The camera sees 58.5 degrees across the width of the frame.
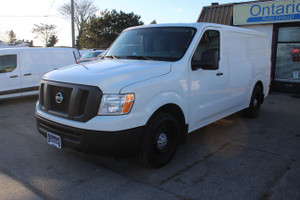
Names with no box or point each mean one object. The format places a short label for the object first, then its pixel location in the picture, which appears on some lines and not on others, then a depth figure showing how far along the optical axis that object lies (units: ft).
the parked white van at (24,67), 27.44
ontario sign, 32.48
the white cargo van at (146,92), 10.16
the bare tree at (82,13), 148.79
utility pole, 69.51
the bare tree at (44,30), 182.80
